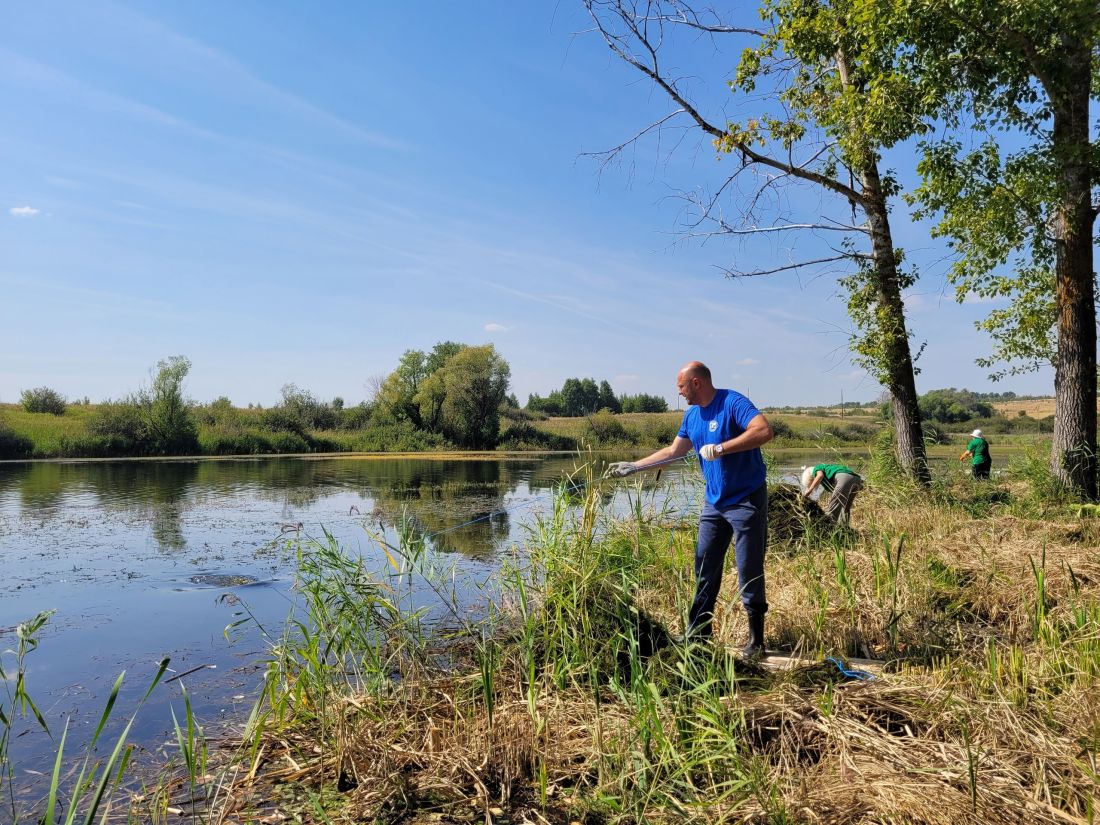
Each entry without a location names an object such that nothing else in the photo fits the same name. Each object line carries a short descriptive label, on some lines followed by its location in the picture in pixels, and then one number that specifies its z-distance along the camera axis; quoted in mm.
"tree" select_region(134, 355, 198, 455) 37406
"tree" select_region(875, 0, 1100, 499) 8070
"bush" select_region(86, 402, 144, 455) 36000
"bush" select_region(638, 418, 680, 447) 45691
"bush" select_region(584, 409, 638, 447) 45062
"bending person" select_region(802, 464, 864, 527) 7828
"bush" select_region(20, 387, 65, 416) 39438
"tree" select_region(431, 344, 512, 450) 46938
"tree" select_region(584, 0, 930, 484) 9766
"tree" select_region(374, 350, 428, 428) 48562
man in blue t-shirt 4383
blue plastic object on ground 3891
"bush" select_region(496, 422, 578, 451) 48688
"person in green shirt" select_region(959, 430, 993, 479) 11289
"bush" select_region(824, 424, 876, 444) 44975
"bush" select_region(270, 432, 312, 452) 42162
